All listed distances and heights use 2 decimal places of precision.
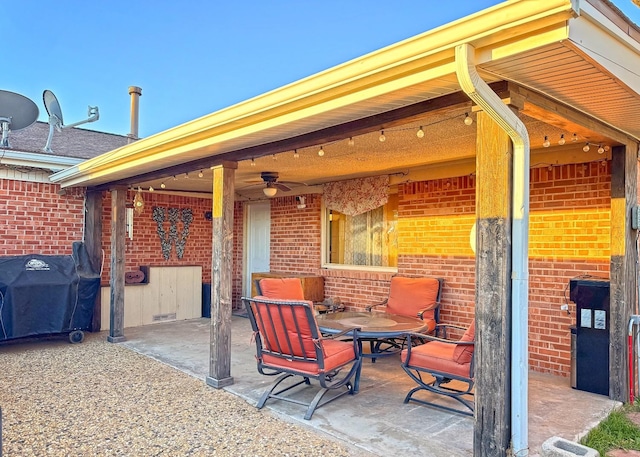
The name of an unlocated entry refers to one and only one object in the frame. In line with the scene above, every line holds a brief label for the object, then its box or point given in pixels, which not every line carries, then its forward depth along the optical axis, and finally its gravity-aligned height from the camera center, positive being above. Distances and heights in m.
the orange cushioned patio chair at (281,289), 5.70 -0.61
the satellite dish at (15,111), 4.25 +1.19
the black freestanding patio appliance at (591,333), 4.38 -0.86
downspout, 2.61 -0.26
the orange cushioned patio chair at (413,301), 5.84 -0.78
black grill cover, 6.07 -0.80
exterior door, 9.41 +0.01
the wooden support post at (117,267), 6.86 -0.43
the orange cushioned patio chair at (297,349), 3.88 -0.97
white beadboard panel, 8.12 -1.09
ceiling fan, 6.54 +0.84
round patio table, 4.45 -0.88
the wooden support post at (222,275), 4.75 -0.37
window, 7.15 +0.06
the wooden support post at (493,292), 2.63 -0.28
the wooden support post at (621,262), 4.16 -0.15
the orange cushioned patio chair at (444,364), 3.77 -1.04
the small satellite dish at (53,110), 6.32 +1.77
